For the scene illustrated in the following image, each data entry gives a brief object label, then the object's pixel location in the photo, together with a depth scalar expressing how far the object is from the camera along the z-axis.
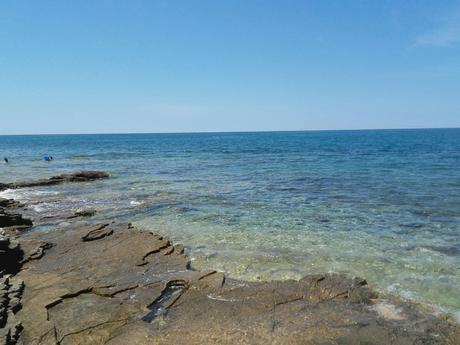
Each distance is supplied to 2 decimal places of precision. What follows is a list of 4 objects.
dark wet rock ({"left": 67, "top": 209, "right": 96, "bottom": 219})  20.08
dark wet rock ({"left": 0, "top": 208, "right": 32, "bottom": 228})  17.69
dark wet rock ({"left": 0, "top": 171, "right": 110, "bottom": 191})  31.78
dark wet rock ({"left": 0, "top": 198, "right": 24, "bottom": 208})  22.86
